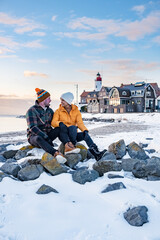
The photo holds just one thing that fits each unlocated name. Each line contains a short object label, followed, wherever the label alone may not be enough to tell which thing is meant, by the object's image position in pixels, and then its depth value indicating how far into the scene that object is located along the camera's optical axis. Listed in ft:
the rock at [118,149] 17.31
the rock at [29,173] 12.36
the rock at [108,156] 15.40
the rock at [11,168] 13.10
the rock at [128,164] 13.83
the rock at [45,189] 10.47
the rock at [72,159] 14.71
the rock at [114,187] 10.79
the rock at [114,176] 12.34
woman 15.12
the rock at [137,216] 8.18
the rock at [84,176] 11.98
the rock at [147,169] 12.47
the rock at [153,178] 12.16
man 14.81
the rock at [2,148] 20.10
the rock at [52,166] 12.98
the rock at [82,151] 16.11
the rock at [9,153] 17.84
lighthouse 213.25
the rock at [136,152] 17.08
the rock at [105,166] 13.23
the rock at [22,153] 16.96
